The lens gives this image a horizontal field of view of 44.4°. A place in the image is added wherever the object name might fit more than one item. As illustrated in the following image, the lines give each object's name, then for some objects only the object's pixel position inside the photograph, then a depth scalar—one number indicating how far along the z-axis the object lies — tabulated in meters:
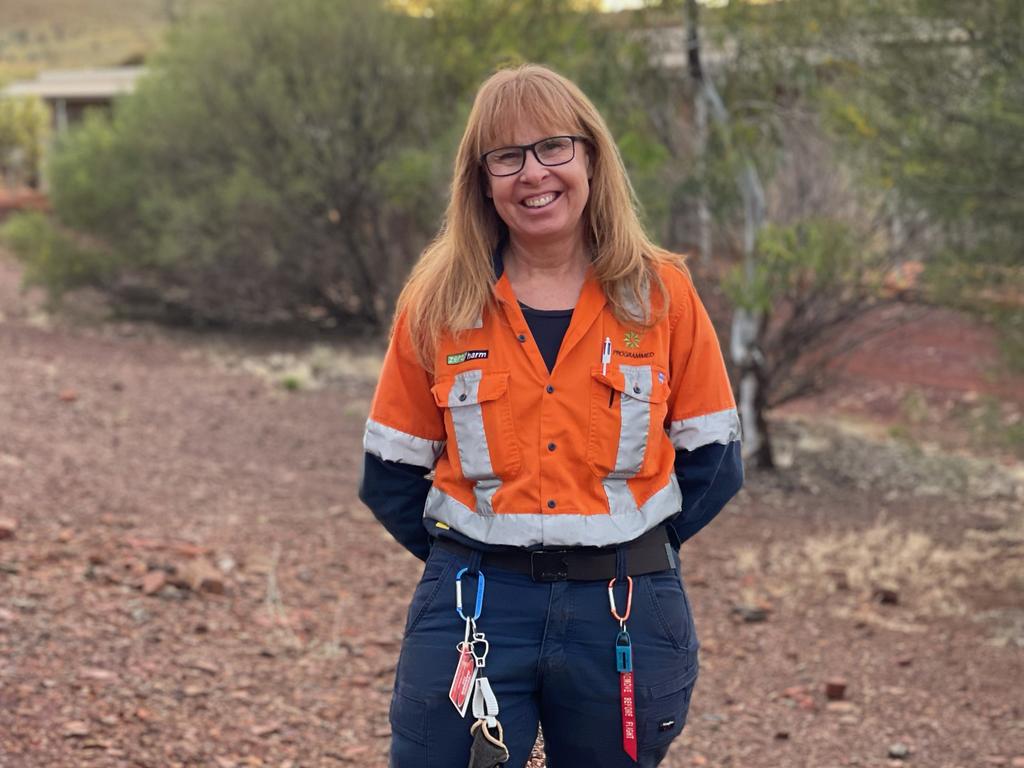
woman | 2.40
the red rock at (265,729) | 4.45
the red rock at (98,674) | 4.58
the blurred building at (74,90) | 35.31
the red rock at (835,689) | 5.24
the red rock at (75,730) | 4.07
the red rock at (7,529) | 6.11
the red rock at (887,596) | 6.62
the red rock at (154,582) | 5.67
